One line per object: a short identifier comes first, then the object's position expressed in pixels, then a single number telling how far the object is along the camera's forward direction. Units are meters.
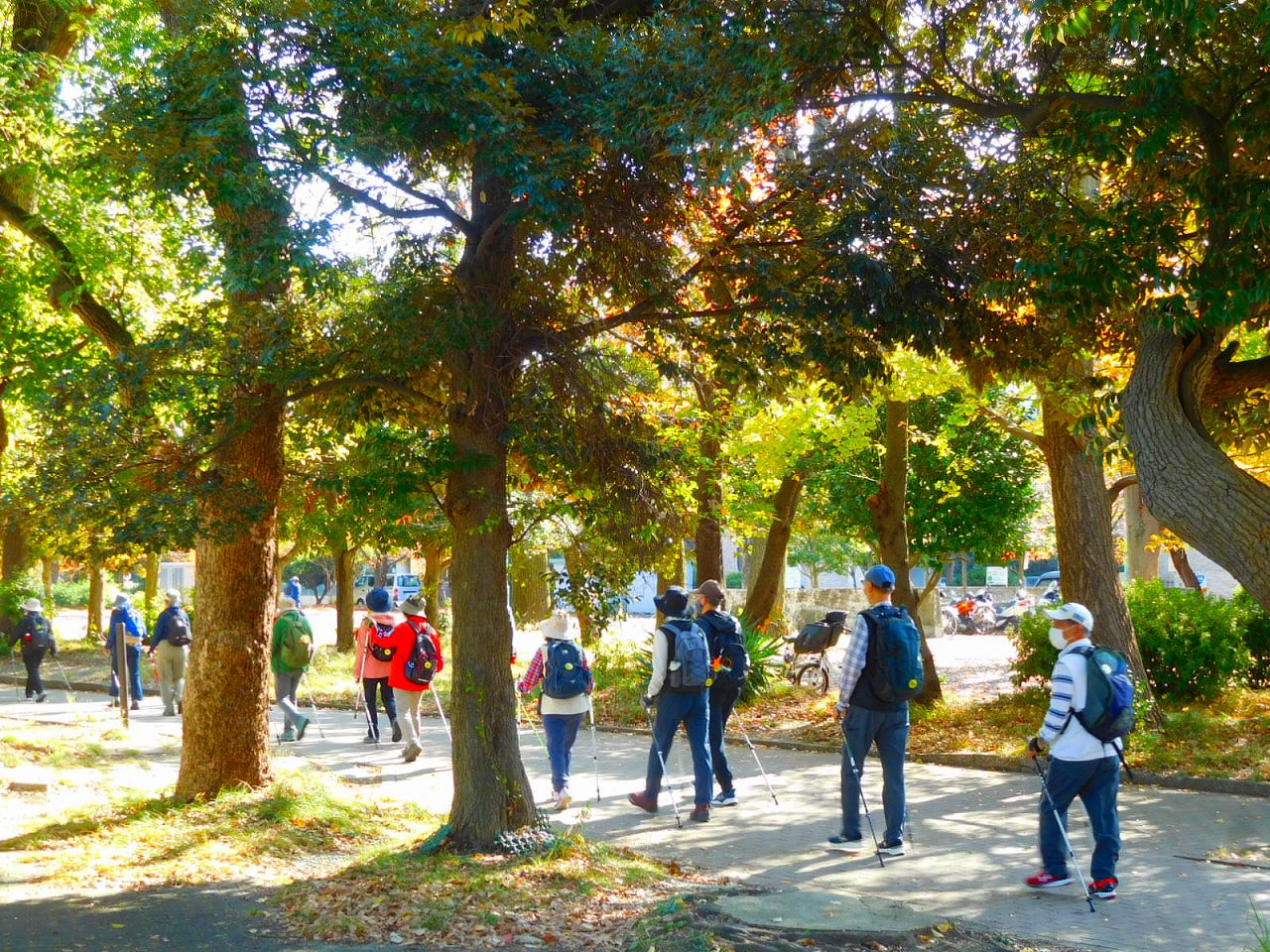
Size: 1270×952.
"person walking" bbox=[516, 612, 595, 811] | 10.52
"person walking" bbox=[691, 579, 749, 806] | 10.95
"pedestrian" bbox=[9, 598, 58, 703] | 19.48
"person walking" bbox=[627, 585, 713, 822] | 10.20
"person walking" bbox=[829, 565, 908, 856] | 8.85
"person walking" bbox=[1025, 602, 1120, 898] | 7.67
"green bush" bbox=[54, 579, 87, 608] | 61.12
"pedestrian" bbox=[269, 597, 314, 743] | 14.58
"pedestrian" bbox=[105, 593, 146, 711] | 18.14
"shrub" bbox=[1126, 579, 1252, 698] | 14.74
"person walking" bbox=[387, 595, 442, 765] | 13.29
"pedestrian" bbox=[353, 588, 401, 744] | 14.09
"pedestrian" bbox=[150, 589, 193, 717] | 17.44
